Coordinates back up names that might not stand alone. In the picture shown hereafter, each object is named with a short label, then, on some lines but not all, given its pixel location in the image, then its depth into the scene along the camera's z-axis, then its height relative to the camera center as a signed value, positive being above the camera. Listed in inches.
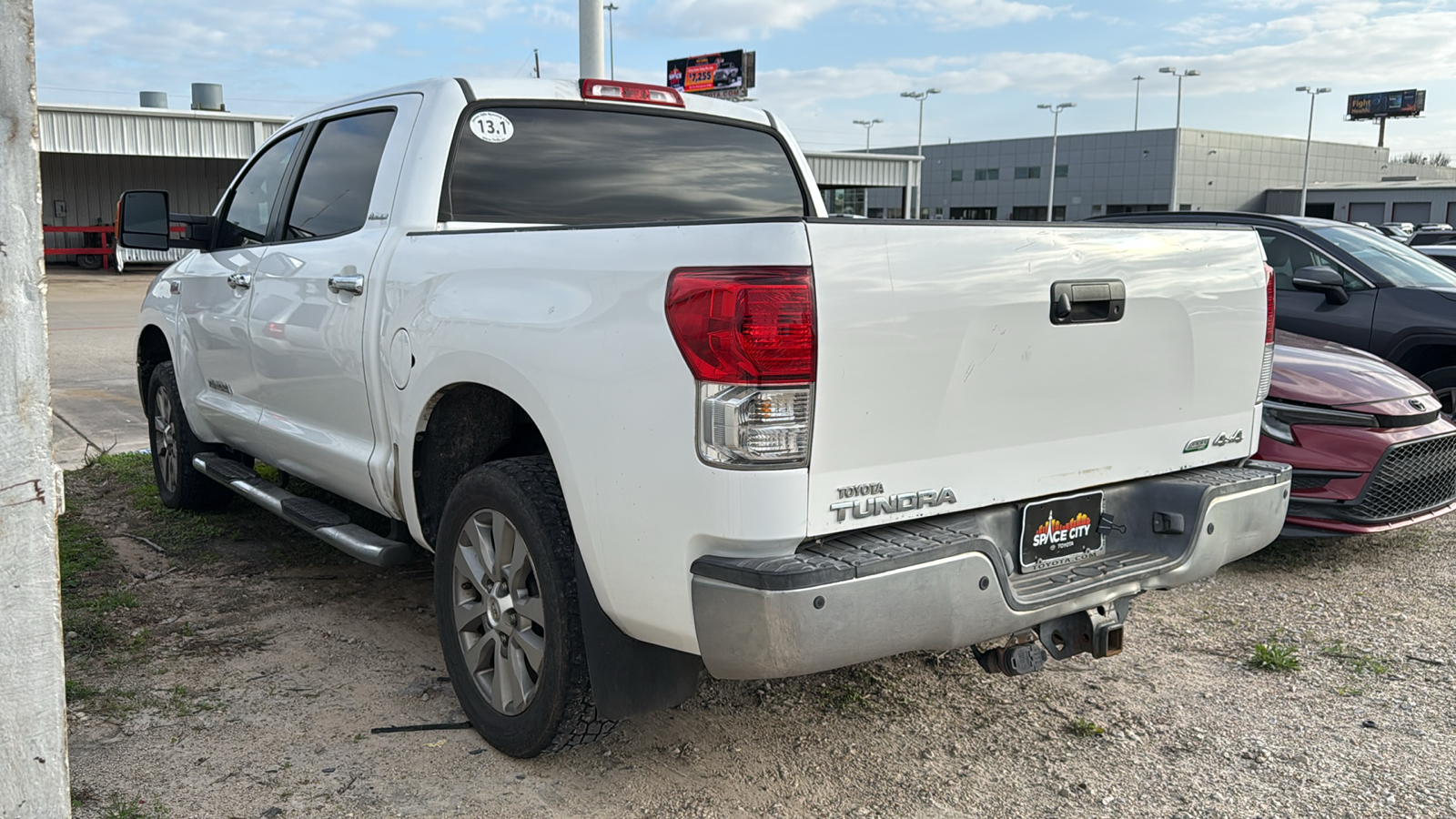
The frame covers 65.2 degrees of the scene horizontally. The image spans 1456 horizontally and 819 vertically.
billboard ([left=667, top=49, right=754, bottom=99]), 2655.0 +370.1
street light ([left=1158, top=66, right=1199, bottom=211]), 2426.2 +250.9
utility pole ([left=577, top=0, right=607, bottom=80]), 400.8 +68.6
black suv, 266.8 -9.9
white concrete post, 76.6 -19.2
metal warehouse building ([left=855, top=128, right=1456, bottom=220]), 2950.3 +196.6
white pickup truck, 96.7 -17.6
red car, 202.8 -35.2
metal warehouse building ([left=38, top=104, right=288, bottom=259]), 1179.3 +67.3
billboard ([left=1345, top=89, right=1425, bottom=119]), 4042.8 +523.9
